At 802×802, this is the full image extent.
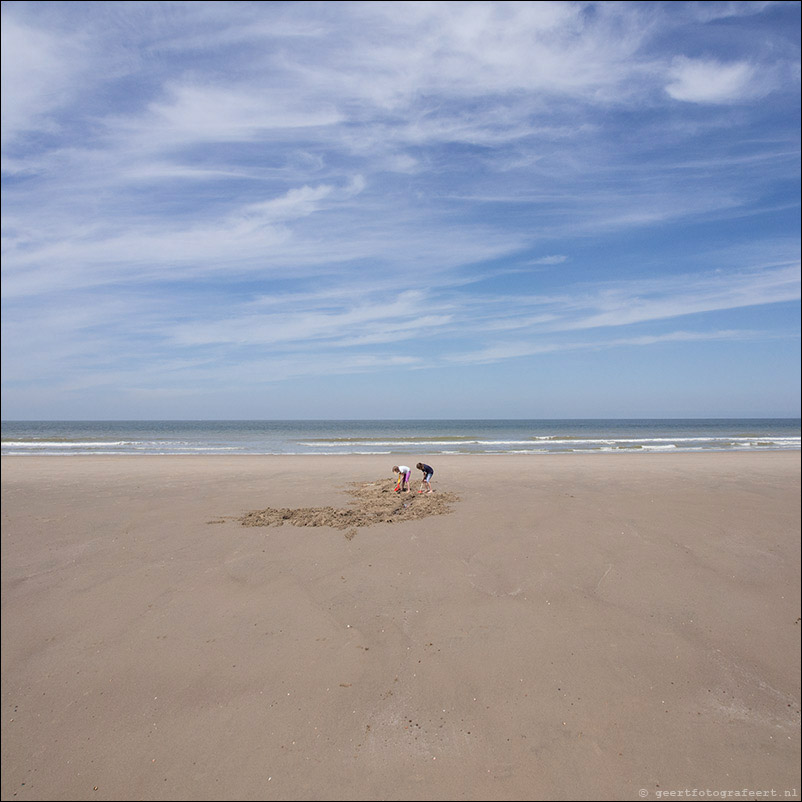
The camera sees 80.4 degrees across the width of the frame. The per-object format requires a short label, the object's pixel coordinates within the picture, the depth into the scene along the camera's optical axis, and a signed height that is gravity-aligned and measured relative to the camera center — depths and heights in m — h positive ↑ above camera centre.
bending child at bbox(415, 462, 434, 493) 13.30 -1.56
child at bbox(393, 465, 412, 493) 12.91 -1.69
